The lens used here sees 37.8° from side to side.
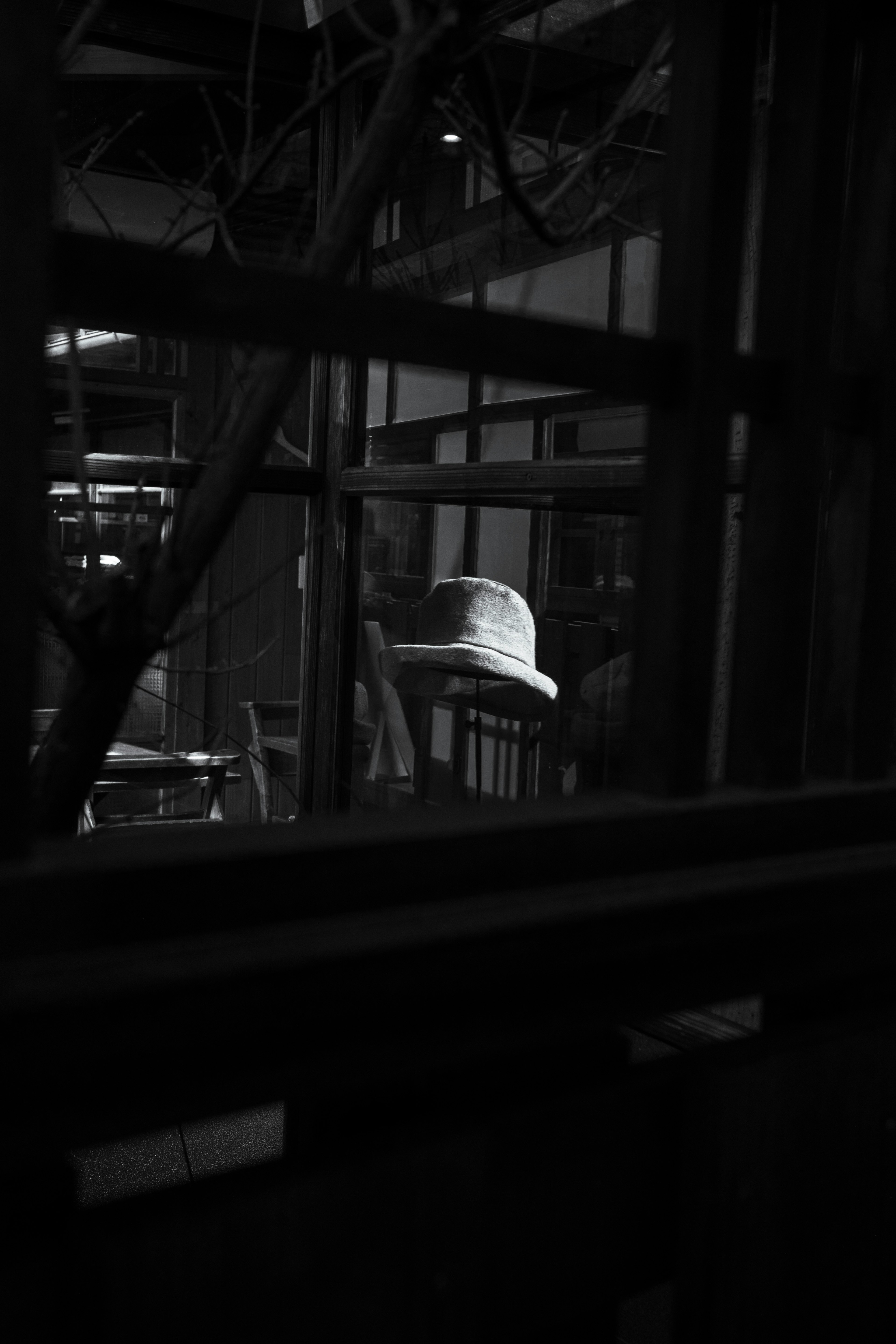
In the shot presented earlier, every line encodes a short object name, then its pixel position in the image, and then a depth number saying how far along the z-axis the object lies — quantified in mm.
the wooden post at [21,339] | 625
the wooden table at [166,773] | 3512
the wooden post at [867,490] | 939
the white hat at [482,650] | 2877
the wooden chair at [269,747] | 3627
